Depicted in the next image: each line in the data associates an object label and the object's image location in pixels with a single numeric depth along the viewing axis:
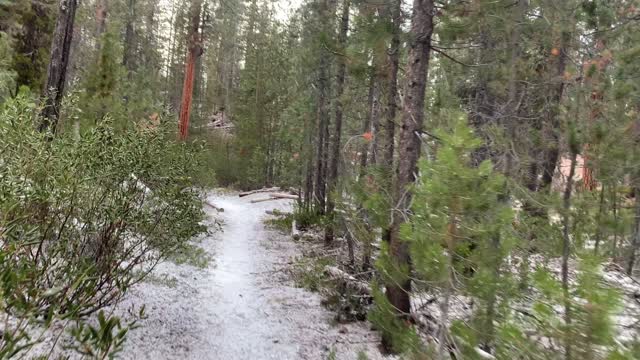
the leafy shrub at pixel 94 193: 3.79
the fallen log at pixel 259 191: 25.02
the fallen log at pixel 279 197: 23.28
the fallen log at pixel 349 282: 7.29
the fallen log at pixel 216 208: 18.14
